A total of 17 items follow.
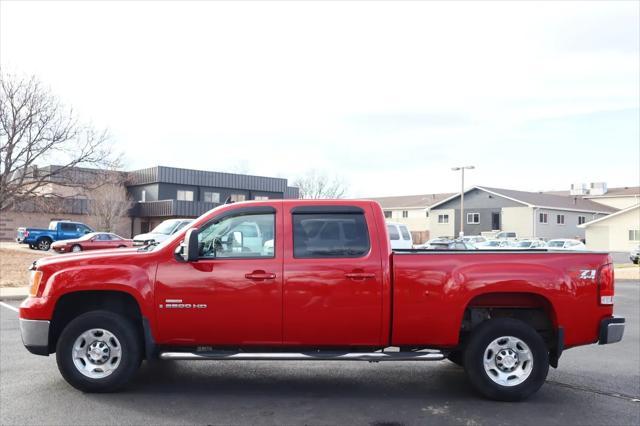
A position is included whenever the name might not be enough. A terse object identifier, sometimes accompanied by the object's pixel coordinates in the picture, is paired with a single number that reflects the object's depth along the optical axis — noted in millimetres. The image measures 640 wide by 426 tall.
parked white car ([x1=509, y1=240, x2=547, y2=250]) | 29656
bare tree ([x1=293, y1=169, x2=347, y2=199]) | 74375
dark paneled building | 48406
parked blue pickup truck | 33969
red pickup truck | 5402
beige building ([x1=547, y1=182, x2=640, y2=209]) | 71481
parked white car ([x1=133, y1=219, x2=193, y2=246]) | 21145
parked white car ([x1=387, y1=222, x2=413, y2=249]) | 18297
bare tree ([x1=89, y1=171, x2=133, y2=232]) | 46656
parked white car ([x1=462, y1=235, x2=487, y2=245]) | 39375
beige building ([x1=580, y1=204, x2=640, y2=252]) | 47406
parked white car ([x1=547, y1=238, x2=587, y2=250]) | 32138
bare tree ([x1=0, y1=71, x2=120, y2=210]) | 27062
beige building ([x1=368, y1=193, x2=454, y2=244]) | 64188
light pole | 45644
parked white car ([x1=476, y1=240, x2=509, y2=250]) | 33766
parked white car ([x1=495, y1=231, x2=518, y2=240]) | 51219
